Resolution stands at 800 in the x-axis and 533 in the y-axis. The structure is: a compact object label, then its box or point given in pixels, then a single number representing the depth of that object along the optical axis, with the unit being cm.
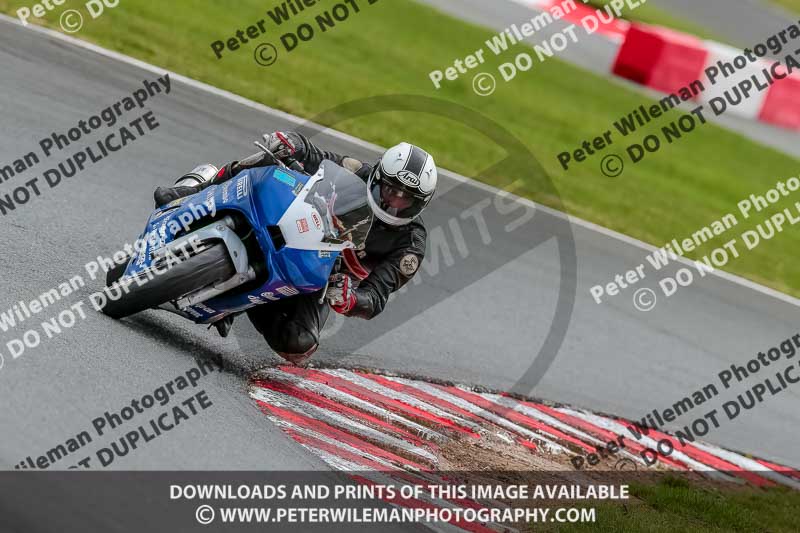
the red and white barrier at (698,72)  3666
